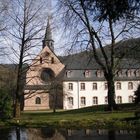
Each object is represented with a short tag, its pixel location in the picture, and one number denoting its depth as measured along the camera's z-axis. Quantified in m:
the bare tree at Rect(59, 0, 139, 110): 38.62
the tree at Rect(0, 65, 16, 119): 36.28
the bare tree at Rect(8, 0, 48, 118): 37.16
